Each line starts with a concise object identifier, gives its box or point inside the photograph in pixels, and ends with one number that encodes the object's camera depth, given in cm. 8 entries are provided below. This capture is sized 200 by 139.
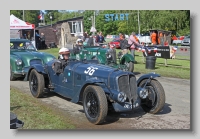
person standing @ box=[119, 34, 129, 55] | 1309
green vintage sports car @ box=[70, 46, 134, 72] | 1093
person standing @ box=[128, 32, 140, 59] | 1354
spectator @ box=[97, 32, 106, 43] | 1260
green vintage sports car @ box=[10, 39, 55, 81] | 950
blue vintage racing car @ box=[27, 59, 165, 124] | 580
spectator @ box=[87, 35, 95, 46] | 1242
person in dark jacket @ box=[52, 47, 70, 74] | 718
